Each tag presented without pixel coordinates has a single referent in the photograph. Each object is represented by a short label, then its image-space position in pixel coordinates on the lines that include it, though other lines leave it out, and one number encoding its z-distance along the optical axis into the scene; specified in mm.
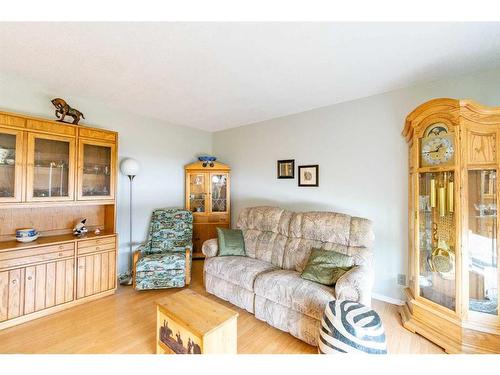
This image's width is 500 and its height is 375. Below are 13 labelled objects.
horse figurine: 2393
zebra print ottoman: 1364
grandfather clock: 1705
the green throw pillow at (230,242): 2844
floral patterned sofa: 1831
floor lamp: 2988
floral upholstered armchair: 2744
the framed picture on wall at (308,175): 3098
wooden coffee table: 1379
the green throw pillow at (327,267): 2012
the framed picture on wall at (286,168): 3344
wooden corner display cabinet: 3959
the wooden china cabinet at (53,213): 2068
